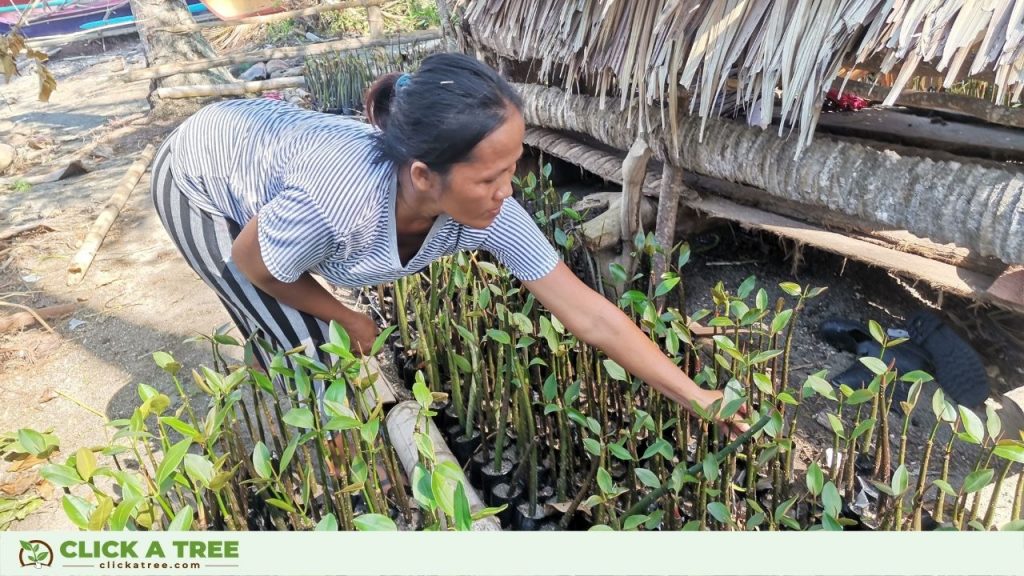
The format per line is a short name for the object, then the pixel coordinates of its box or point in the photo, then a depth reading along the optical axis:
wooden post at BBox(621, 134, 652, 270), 2.42
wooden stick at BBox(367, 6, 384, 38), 7.96
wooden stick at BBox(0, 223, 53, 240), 4.30
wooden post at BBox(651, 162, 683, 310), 2.43
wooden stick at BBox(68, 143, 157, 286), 3.48
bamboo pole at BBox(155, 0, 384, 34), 6.57
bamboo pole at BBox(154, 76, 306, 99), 5.60
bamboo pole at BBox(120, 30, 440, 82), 5.74
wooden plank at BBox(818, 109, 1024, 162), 2.28
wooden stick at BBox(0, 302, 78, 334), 3.20
